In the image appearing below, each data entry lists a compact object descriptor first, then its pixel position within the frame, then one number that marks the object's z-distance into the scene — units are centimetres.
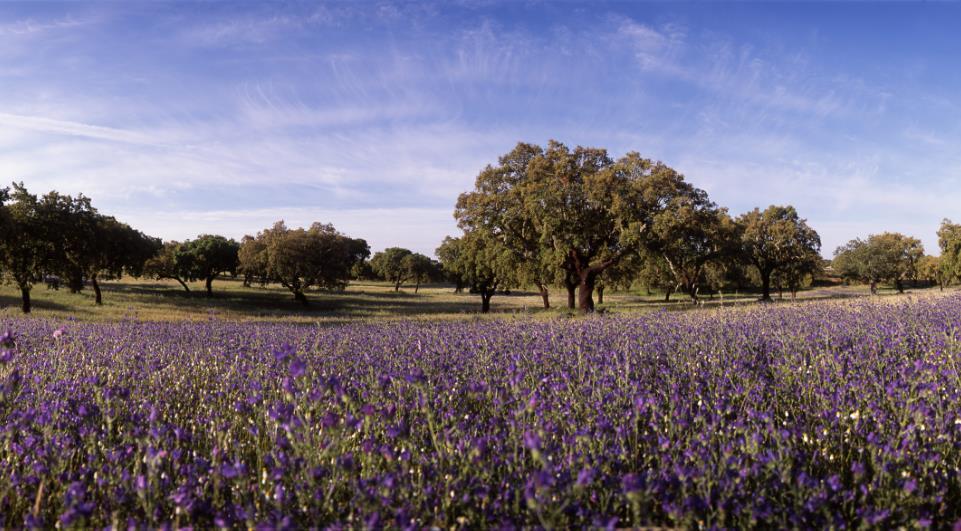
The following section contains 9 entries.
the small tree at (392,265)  7644
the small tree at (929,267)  6363
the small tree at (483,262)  2586
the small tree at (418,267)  7238
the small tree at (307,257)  3784
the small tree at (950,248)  4878
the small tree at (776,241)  4353
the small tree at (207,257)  4897
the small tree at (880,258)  6178
